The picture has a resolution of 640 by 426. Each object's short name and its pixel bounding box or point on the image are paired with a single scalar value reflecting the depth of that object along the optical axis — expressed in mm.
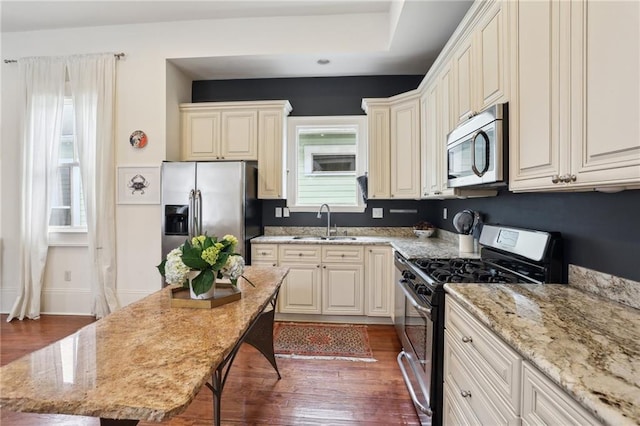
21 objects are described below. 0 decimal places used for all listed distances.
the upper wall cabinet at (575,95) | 926
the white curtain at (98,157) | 3547
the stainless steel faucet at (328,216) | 3812
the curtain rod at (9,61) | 3715
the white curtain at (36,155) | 3613
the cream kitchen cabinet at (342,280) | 3371
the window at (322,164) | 3973
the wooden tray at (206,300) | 1430
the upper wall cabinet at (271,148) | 3715
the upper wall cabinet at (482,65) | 1651
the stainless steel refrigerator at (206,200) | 3283
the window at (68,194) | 3785
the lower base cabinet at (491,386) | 798
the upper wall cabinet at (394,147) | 3406
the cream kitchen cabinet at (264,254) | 3422
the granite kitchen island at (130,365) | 752
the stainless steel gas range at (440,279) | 1623
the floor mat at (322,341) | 2709
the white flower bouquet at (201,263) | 1415
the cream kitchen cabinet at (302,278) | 3396
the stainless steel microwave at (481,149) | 1625
